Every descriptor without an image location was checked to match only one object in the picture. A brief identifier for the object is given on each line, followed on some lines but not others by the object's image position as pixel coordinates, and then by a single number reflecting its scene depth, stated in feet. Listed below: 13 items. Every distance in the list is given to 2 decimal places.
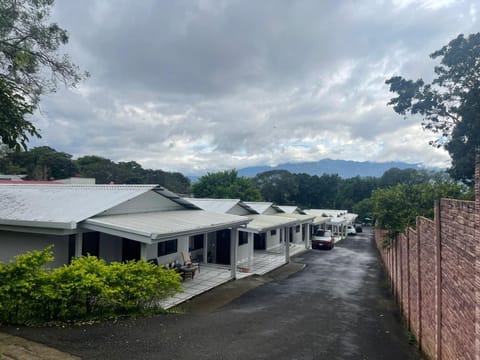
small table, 45.00
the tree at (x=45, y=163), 188.31
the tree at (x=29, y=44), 37.40
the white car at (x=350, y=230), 148.67
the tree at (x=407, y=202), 38.45
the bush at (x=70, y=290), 22.44
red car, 95.66
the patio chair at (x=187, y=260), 47.62
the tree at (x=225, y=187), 149.18
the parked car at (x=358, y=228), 167.55
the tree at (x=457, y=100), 71.97
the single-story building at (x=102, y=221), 32.74
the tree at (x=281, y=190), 248.11
